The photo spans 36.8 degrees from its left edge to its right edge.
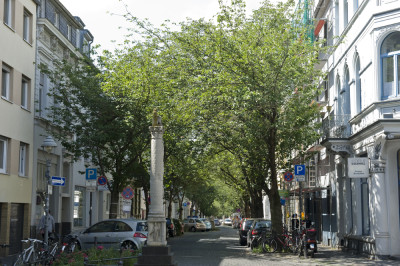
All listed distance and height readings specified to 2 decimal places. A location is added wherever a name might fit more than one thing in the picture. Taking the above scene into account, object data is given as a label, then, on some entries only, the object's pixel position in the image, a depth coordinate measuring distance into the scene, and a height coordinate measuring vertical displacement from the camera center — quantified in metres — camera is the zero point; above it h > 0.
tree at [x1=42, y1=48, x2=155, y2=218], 28.88 +4.15
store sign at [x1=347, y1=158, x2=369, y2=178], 22.06 +1.38
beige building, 24.62 +3.80
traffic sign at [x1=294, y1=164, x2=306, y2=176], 25.17 +1.42
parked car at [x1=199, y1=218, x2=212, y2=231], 67.76 -2.15
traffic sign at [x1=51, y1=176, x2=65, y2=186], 20.81 +0.81
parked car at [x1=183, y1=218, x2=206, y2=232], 66.69 -2.30
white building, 21.78 +3.18
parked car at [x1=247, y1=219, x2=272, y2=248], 29.52 -1.19
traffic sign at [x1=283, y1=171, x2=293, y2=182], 28.39 +1.32
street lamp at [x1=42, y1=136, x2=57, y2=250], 20.00 +1.40
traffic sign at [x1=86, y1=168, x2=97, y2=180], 26.70 +1.39
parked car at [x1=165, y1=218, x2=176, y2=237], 44.00 -1.78
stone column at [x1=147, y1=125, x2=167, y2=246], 15.96 +0.29
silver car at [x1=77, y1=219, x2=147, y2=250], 22.83 -1.14
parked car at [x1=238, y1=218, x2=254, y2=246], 34.62 -1.51
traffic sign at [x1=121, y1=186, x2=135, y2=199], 29.42 +0.55
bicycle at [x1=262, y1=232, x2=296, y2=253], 25.77 -1.66
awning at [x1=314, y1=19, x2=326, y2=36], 32.38 +9.73
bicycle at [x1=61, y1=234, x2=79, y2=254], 21.57 -1.42
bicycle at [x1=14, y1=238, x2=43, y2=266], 15.88 -1.43
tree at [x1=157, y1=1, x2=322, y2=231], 22.91 +4.93
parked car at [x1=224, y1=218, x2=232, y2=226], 117.36 -3.47
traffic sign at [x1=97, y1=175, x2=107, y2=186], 27.84 +1.08
